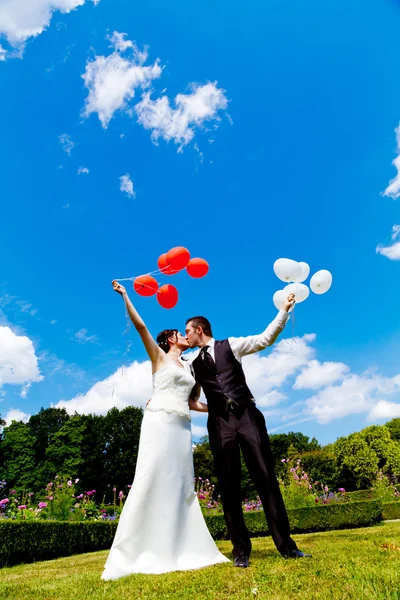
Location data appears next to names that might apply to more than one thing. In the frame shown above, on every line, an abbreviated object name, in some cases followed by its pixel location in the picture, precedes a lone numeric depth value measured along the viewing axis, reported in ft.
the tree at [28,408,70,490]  106.22
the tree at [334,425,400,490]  115.14
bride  12.23
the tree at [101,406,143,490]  103.60
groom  12.04
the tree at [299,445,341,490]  111.04
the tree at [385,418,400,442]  135.67
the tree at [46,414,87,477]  105.19
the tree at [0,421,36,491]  103.45
